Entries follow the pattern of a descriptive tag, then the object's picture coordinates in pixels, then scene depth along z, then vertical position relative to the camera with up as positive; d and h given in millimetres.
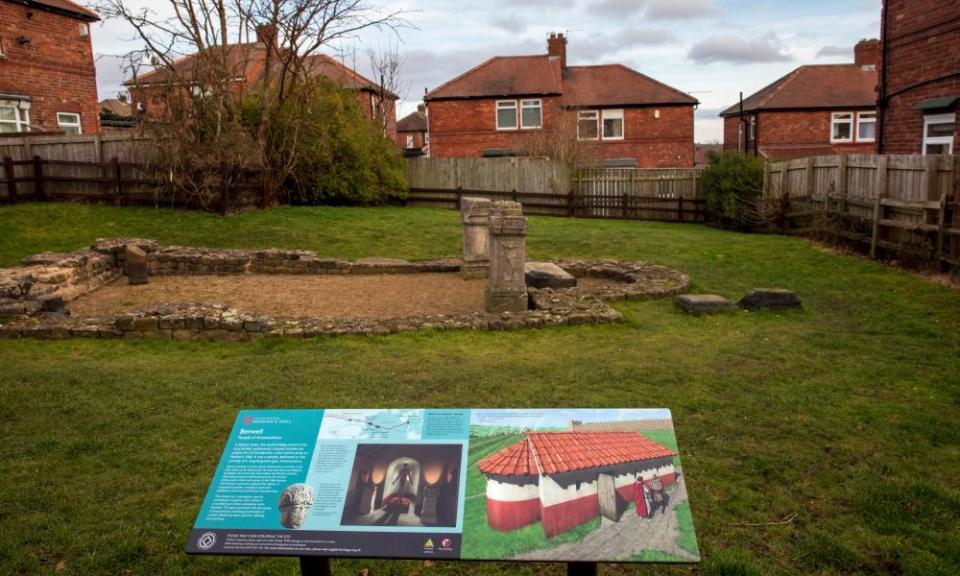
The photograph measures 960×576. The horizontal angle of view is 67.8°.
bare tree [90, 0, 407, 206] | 18719 +2728
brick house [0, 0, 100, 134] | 21406 +3959
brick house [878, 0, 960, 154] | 14055 +2029
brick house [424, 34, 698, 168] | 33812 +3279
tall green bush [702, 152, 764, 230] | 20031 -267
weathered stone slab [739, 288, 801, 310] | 9648 -1635
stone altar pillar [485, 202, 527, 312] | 9789 -1027
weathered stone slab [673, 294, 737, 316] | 9570 -1672
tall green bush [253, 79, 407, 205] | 21141 +1192
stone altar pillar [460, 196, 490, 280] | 13086 -1173
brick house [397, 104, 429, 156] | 57031 +4323
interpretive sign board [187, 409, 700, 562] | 2674 -1192
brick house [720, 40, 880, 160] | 33719 +2839
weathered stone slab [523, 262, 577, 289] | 11078 -1465
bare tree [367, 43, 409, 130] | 36294 +5082
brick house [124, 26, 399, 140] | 19359 +3813
